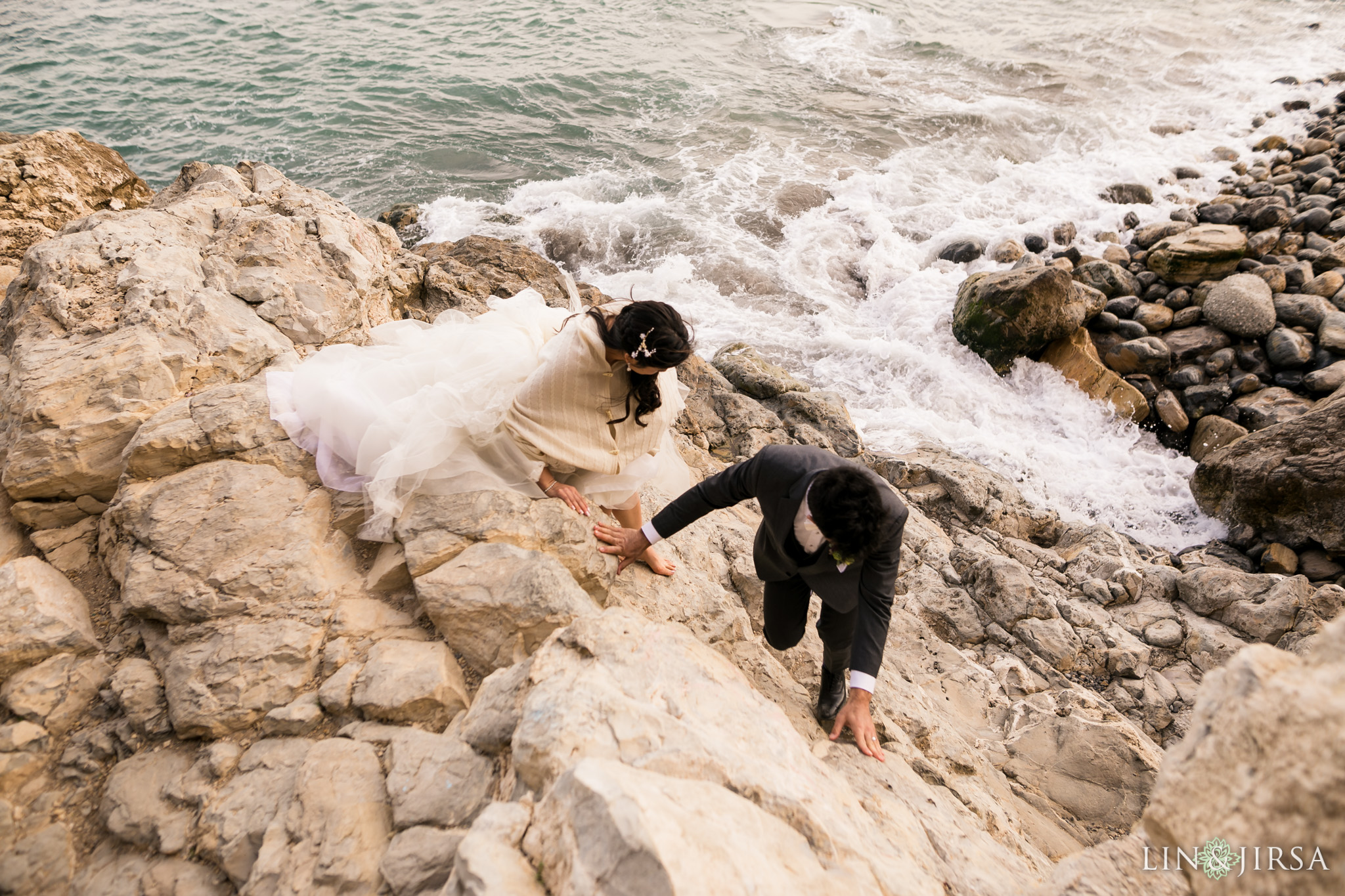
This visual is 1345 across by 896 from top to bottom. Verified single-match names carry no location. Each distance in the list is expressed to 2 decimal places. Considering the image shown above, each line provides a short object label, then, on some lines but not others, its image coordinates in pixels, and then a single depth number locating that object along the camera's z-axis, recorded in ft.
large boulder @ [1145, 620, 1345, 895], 4.48
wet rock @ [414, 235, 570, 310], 21.63
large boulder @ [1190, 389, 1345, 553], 17.84
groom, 8.27
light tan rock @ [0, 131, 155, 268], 18.40
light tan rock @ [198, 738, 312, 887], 7.43
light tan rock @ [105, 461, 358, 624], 9.66
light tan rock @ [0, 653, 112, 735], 8.52
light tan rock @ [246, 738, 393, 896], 7.02
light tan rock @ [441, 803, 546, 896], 5.76
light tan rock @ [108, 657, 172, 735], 8.70
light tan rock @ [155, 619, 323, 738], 8.60
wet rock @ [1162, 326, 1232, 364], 27.22
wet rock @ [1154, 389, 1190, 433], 25.04
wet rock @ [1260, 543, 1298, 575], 18.13
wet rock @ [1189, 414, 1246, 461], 23.65
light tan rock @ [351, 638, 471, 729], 8.81
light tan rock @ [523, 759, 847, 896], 5.56
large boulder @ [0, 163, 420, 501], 11.30
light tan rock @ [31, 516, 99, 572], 10.66
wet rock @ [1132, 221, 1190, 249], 33.45
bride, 11.05
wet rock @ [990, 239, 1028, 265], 33.86
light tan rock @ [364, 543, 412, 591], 10.61
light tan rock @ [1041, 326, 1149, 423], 25.50
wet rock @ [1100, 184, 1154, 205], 38.19
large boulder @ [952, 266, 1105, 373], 26.40
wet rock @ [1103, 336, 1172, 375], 26.86
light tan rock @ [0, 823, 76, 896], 7.34
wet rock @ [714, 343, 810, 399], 21.44
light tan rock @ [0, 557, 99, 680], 8.87
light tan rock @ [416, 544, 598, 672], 9.87
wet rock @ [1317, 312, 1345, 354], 25.38
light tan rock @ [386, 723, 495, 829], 7.57
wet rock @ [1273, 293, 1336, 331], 26.51
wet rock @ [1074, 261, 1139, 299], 30.42
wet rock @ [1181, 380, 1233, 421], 25.20
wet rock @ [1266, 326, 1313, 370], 25.38
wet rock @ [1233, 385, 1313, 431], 23.63
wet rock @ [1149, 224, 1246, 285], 30.17
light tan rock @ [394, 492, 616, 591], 10.87
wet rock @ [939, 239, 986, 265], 34.19
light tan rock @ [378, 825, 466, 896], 6.89
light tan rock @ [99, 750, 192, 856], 7.66
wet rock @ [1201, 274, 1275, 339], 26.86
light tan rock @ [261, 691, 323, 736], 8.64
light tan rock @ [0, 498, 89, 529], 10.89
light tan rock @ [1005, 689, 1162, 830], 11.44
